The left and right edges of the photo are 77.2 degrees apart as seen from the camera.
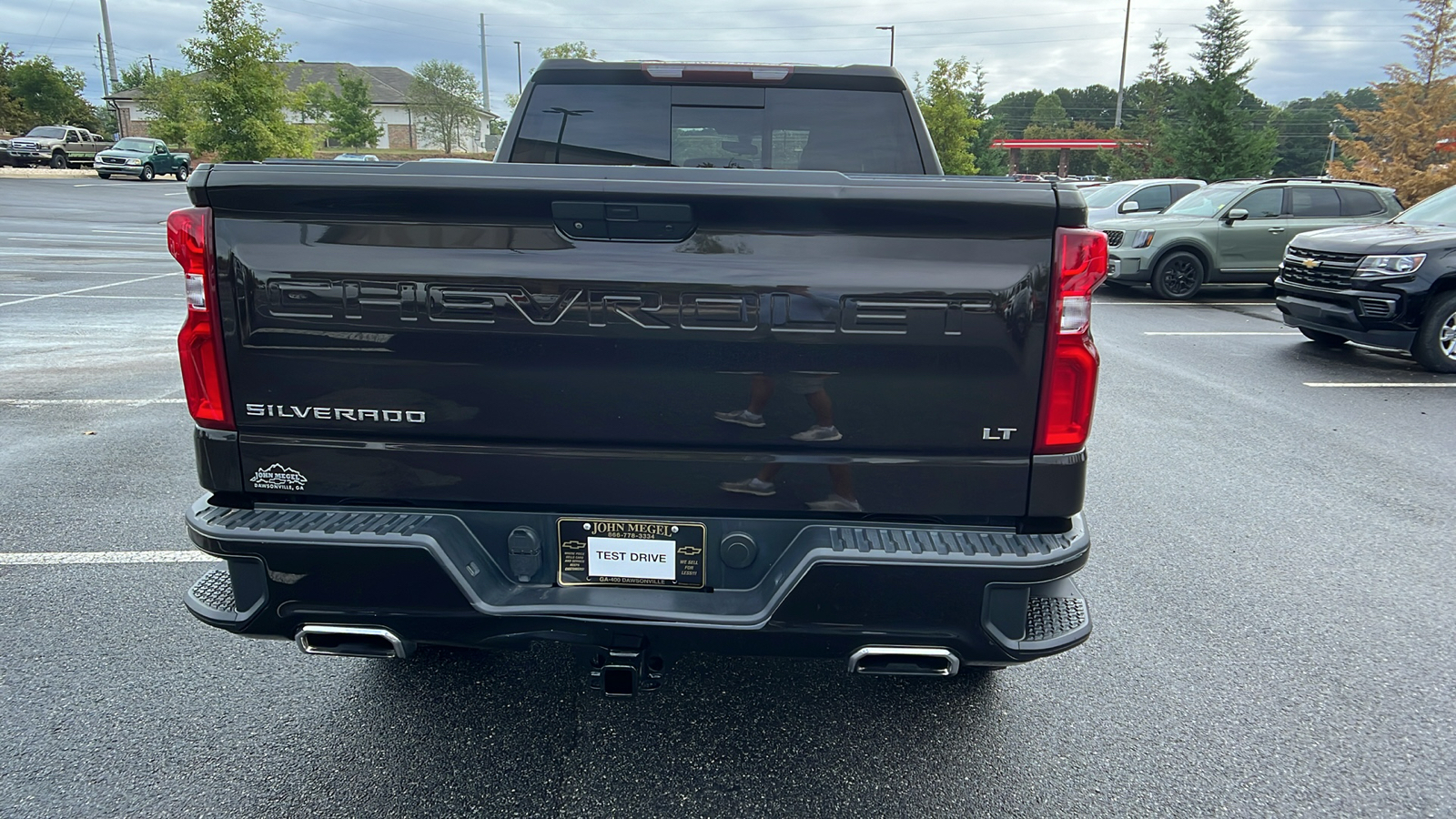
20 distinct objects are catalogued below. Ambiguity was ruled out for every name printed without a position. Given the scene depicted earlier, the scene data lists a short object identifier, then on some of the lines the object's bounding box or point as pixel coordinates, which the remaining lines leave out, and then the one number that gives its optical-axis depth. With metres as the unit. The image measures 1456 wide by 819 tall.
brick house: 82.38
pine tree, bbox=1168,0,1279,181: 32.19
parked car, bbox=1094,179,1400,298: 13.88
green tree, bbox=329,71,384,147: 68.25
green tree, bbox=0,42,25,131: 53.94
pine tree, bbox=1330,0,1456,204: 19.12
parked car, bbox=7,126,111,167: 40.41
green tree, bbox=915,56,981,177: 38.19
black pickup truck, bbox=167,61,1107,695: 2.19
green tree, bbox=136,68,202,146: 34.76
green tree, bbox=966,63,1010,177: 56.75
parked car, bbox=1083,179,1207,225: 16.67
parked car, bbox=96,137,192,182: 37.88
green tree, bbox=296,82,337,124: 59.19
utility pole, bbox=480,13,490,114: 76.69
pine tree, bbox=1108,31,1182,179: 37.62
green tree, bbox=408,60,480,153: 77.31
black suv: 8.46
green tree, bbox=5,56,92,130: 60.59
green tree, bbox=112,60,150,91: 80.69
